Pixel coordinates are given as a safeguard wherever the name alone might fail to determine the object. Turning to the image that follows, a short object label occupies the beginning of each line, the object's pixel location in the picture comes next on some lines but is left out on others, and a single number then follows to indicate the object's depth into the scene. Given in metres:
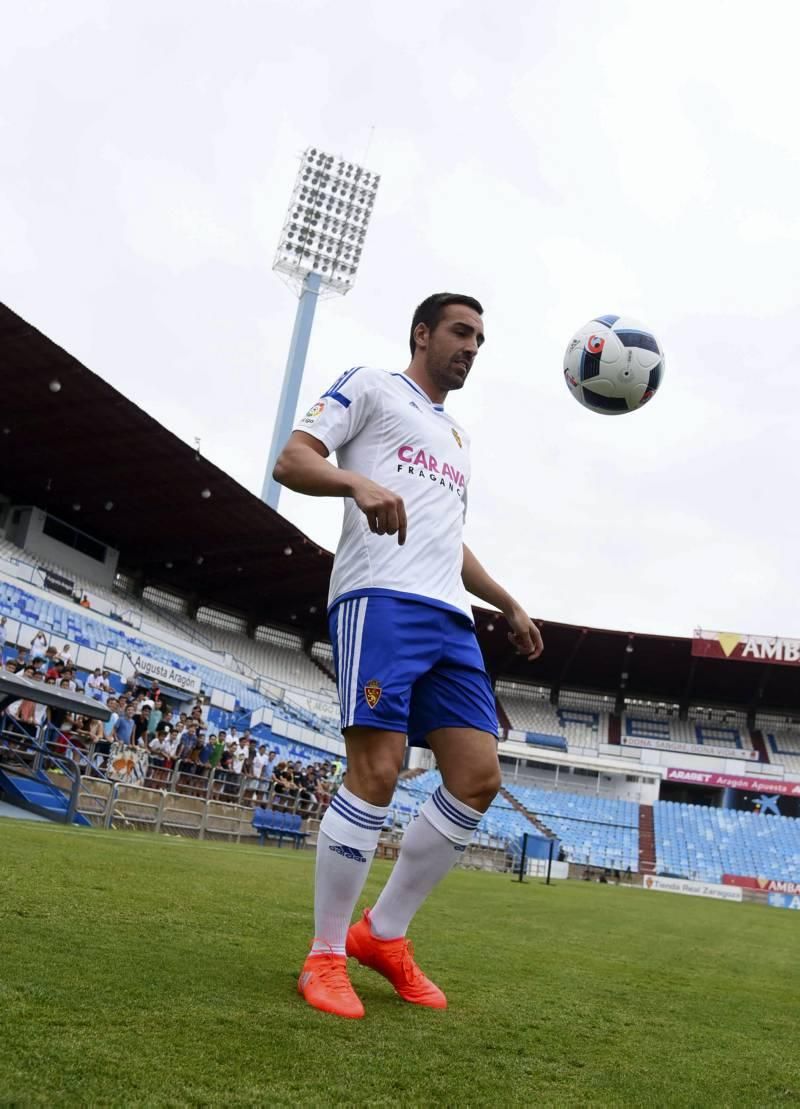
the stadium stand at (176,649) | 21.53
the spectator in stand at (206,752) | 16.90
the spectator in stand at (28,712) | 12.93
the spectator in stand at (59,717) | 13.23
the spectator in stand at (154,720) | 16.42
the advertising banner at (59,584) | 23.59
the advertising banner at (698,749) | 40.06
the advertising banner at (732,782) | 37.44
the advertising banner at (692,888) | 29.28
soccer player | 2.59
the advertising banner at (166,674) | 24.55
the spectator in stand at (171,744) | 15.53
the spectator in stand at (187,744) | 16.39
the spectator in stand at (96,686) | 17.36
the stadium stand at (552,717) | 41.44
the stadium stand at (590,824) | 32.91
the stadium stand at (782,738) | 39.91
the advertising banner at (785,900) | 28.78
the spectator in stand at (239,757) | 17.98
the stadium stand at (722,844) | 32.69
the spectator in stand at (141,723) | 16.43
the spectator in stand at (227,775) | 15.53
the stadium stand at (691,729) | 41.09
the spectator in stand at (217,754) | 16.78
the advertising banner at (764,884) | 30.05
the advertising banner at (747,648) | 37.72
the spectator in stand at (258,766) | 17.24
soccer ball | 4.82
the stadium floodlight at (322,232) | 51.31
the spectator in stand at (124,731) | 14.45
